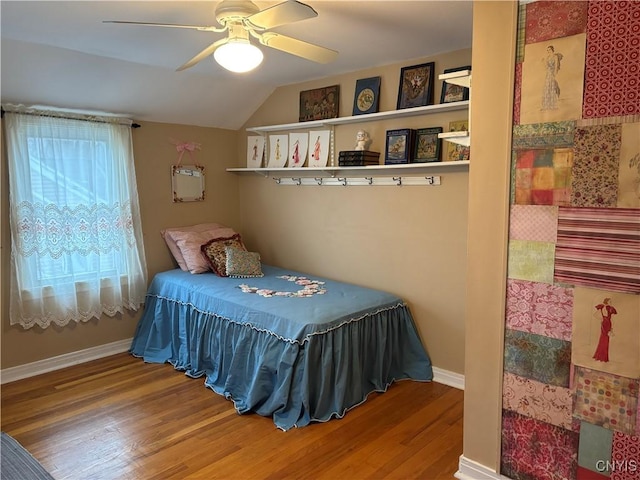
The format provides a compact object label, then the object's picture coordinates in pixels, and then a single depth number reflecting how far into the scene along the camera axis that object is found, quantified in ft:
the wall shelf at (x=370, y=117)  10.11
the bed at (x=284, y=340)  9.29
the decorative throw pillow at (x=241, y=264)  12.87
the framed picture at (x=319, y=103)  12.62
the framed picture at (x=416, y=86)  10.69
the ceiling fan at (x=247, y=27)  6.54
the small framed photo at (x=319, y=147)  12.82
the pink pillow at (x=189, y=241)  13.33
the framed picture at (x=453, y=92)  10.03
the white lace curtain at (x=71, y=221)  11.00
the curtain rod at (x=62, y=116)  10.57
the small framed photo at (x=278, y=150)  13.93
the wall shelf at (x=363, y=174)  10.78
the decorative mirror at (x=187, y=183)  14.05
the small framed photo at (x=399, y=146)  10.97
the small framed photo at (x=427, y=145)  10.63
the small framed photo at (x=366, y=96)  11.65
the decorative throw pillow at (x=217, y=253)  13.02
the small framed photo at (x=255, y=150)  14.66
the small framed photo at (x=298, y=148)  13.38
